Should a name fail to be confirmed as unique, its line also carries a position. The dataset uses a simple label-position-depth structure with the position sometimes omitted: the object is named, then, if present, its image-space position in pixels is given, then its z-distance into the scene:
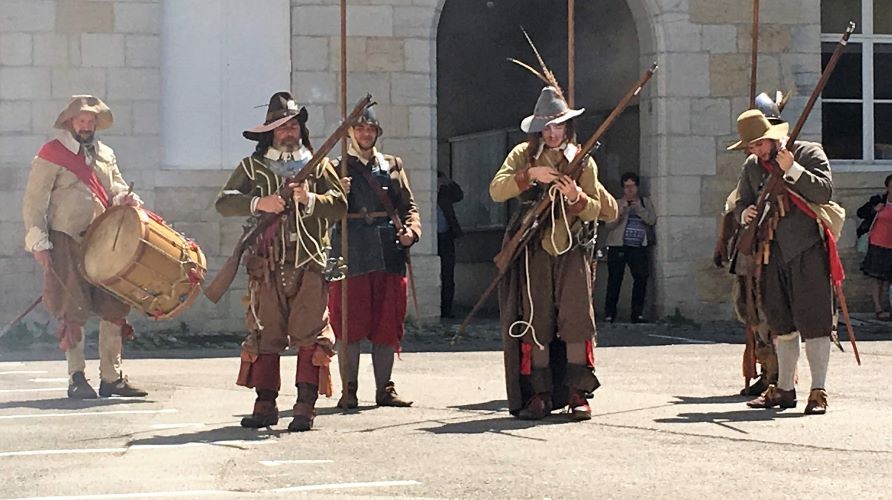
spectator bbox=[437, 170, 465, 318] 18.36
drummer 10.88
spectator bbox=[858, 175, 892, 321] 17.03
